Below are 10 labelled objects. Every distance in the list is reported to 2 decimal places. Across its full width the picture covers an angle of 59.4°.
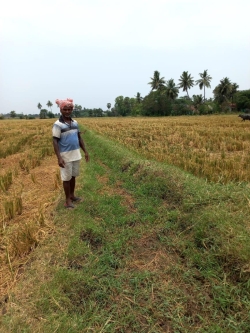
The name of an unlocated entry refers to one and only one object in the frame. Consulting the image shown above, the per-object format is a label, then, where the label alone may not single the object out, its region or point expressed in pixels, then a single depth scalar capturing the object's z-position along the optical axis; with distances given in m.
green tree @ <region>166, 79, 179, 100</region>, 57.34
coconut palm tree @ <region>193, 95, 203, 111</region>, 57.56
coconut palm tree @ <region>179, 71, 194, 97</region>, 56.56
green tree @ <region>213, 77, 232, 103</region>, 50.75
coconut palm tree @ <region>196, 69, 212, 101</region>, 55.56
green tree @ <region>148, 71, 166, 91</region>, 59.68
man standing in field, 3.50
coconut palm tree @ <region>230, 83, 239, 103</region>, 54.56
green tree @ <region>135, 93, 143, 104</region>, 75.56
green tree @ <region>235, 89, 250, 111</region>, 48.03
